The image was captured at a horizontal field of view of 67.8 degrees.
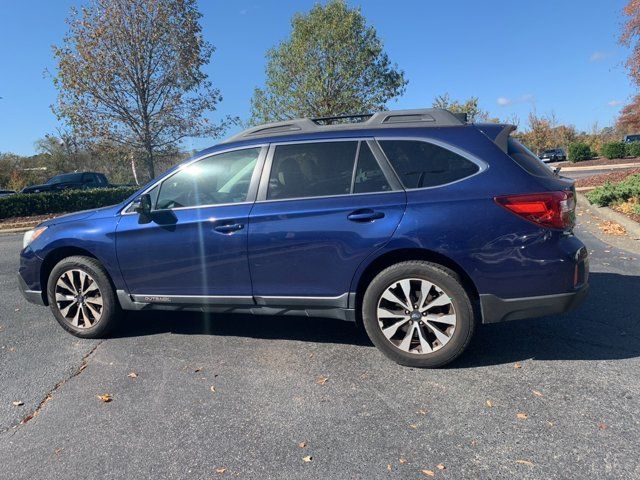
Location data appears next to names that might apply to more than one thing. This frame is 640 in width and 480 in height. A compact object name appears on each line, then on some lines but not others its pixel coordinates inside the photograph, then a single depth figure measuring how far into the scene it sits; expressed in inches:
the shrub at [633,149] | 1286.9
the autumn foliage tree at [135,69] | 667.4
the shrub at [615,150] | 1328.7
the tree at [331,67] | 770.2
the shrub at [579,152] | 1445.6
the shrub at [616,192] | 395.5
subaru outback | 129.7
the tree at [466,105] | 1408.7
